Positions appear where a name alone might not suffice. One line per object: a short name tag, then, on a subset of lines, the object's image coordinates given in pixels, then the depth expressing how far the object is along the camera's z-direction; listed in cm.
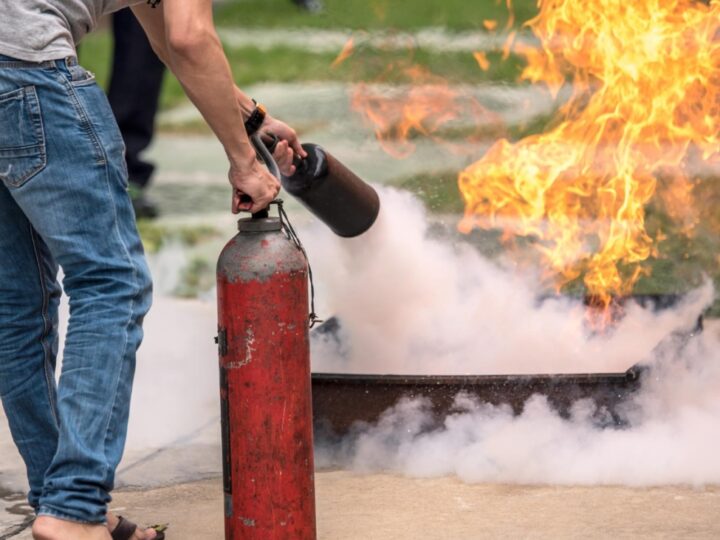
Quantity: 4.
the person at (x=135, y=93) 1589
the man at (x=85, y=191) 595
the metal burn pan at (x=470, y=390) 759
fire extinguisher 618
